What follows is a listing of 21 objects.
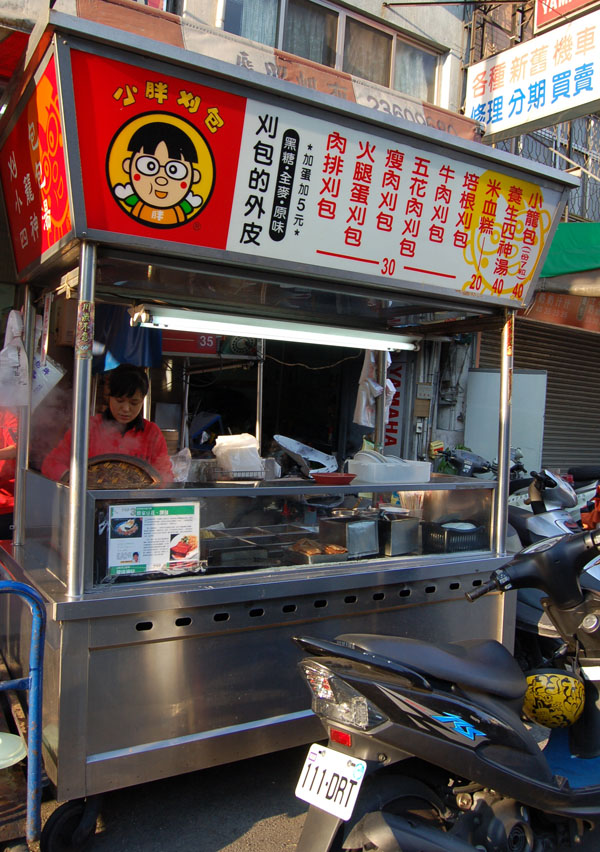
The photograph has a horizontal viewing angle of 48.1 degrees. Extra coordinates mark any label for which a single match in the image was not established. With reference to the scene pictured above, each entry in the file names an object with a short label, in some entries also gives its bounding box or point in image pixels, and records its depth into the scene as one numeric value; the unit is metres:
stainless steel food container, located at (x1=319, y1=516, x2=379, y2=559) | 3.55
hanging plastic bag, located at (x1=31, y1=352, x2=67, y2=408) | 3.27
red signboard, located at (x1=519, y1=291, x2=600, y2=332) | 8.20
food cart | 2.57
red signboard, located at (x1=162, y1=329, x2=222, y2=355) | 5.82
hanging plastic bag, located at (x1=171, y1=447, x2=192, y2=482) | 4.23
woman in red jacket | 3.74
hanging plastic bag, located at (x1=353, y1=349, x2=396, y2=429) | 5.35
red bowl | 3.51
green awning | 7.18
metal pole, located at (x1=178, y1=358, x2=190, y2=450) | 6.19
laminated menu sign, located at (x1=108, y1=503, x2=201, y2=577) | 2.81
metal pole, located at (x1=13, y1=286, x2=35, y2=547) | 3.53
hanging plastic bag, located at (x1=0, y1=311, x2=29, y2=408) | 3.26
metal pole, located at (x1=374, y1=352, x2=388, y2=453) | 5.34
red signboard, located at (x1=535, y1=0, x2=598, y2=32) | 5.54
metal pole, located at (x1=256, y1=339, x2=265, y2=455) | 6.23
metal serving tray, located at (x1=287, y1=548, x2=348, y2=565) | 3.39
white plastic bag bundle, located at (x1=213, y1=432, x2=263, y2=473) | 4.27
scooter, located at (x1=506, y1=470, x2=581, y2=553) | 4.79
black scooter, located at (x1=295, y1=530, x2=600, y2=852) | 2.07
